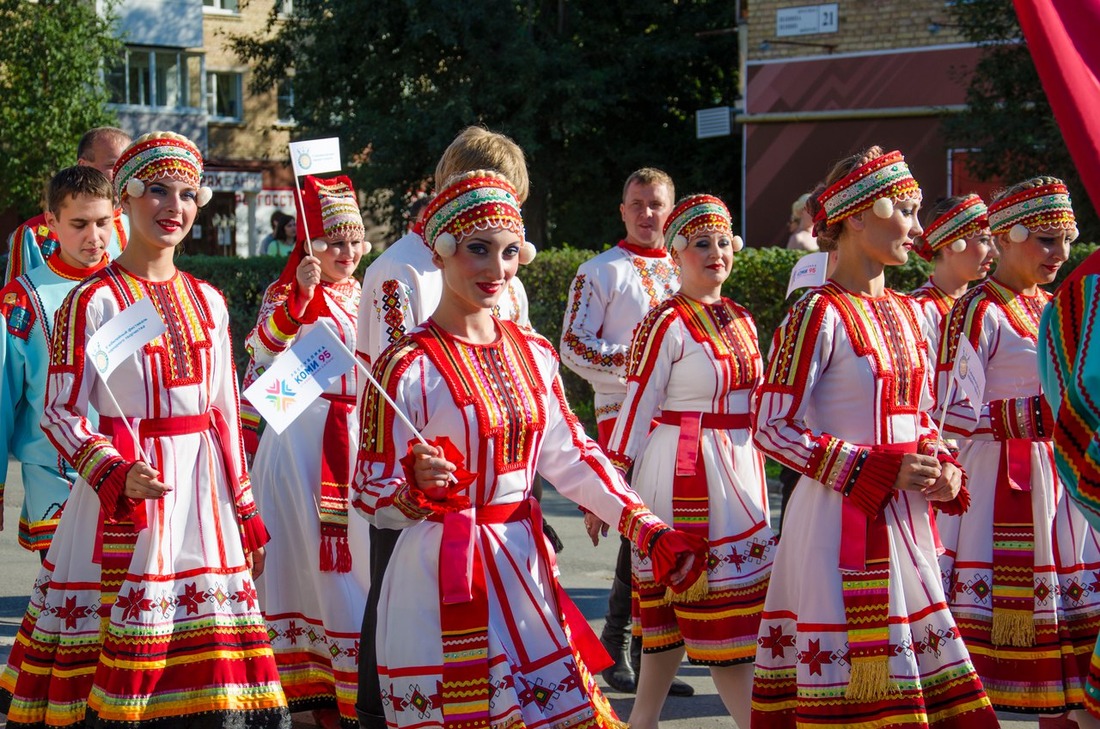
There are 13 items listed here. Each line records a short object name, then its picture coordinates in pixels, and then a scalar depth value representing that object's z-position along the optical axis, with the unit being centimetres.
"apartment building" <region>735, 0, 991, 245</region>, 2238
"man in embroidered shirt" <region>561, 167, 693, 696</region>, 698
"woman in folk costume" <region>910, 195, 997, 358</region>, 662
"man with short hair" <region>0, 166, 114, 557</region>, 580
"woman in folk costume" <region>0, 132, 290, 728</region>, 455
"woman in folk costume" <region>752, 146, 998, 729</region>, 444
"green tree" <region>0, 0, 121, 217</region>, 2928
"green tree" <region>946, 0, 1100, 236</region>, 1778
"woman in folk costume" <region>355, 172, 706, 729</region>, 381
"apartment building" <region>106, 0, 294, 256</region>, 4038
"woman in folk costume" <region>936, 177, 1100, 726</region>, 537
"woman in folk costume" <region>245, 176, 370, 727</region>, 591
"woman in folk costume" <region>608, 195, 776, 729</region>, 535
